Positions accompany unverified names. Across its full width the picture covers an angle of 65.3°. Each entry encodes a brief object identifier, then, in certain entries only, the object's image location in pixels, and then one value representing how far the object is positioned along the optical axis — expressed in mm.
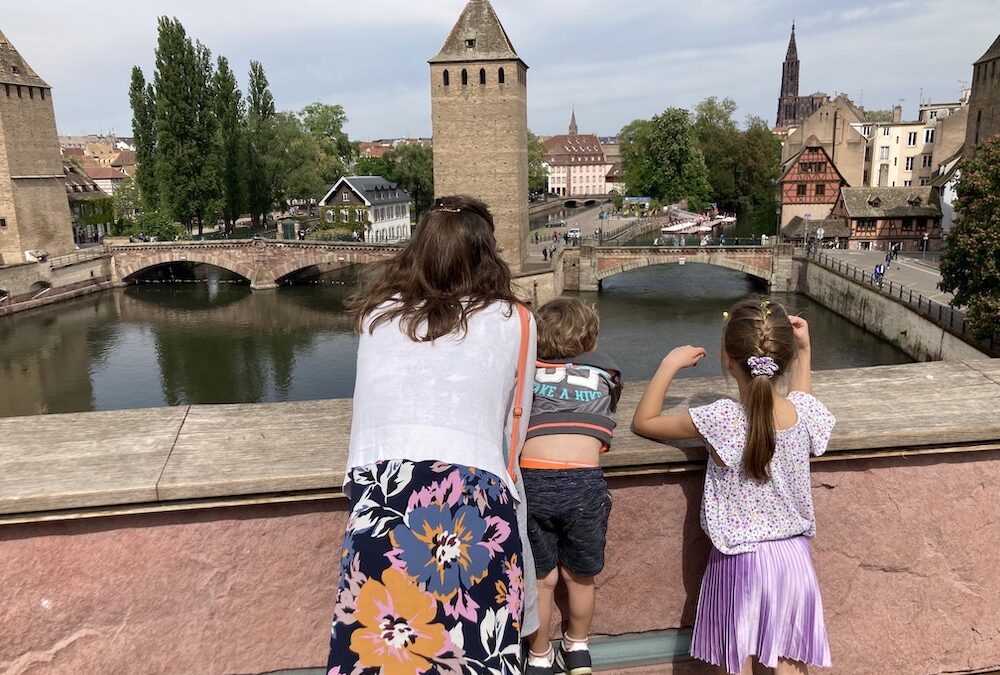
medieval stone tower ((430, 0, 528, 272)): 32062
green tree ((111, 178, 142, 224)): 55312
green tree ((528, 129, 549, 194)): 79312
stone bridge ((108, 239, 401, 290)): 40500
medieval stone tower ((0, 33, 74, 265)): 36594
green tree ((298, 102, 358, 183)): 58500
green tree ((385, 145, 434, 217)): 54219
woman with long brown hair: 1428
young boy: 1901
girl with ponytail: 1902
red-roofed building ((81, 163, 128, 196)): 73562
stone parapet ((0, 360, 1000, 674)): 1811
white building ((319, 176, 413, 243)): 48031
